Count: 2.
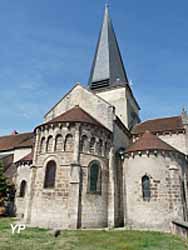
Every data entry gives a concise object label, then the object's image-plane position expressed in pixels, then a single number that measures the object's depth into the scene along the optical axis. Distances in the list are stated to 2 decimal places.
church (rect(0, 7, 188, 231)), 16.91
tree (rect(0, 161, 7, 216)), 23.23
